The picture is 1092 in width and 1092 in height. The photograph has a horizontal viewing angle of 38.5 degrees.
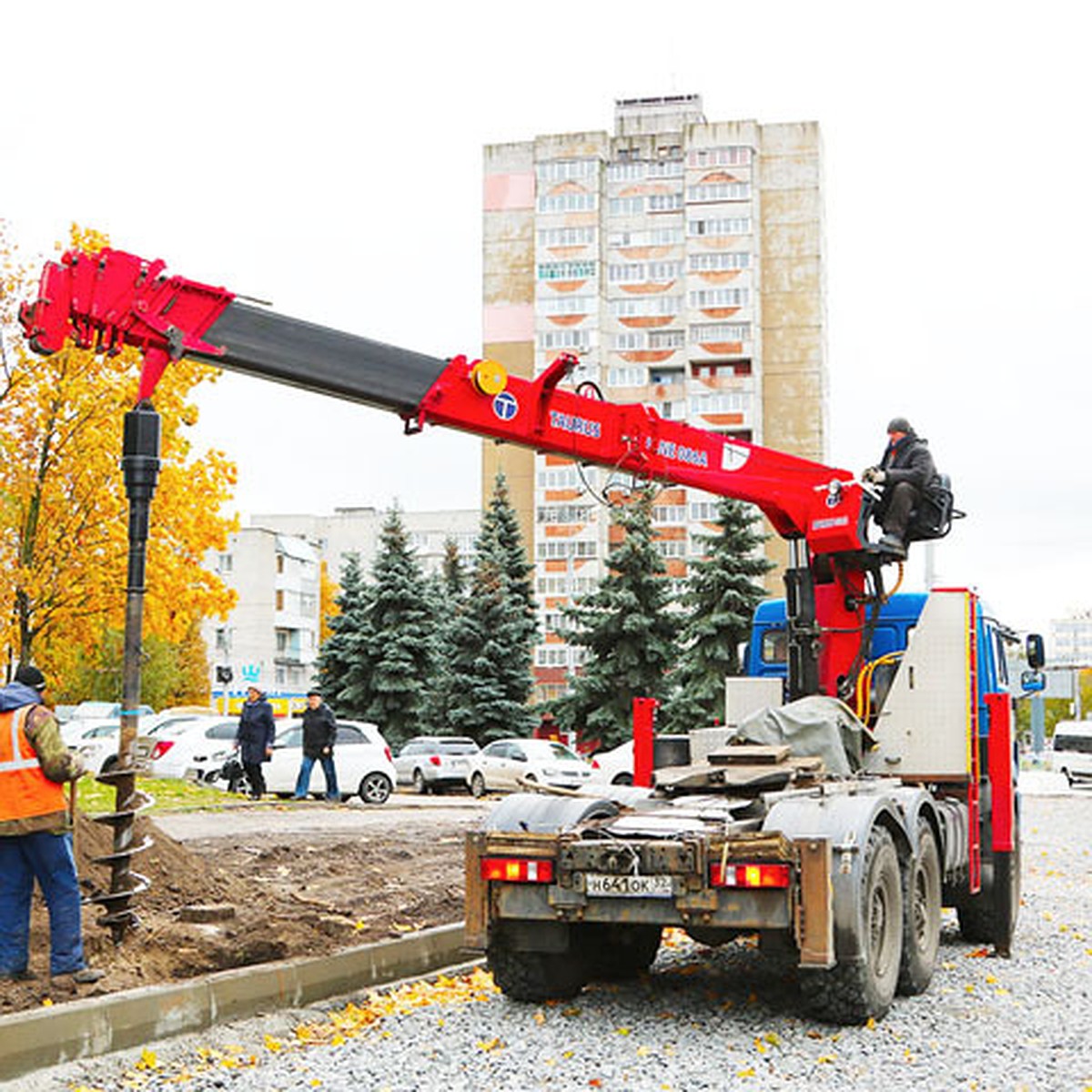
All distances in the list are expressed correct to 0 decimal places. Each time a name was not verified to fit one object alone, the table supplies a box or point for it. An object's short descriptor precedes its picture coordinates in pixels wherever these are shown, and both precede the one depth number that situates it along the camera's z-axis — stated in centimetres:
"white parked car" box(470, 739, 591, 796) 3697
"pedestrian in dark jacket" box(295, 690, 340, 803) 2525
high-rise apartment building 8381
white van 4800
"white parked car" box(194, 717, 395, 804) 2864
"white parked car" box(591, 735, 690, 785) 3106
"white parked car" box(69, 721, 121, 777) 3497
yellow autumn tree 2948
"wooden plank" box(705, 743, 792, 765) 997
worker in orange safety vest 824
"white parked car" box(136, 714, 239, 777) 3341
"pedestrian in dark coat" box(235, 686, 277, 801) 2547
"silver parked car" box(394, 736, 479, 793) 3834
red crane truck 830
